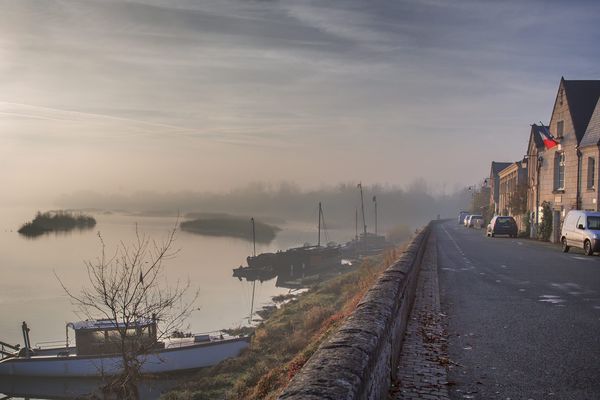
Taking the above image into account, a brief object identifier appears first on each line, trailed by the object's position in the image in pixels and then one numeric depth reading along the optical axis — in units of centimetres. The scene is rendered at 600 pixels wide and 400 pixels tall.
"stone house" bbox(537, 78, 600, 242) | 3306
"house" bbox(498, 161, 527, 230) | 4688
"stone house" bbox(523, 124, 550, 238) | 4069
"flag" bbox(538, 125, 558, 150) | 3638
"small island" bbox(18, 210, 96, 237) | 13938
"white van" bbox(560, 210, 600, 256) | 2314
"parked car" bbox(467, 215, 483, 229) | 6260
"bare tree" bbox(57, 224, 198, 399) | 1581
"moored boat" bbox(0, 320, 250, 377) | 2797
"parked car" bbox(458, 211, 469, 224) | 8375
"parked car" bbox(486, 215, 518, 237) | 4112
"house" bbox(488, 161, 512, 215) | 7200
